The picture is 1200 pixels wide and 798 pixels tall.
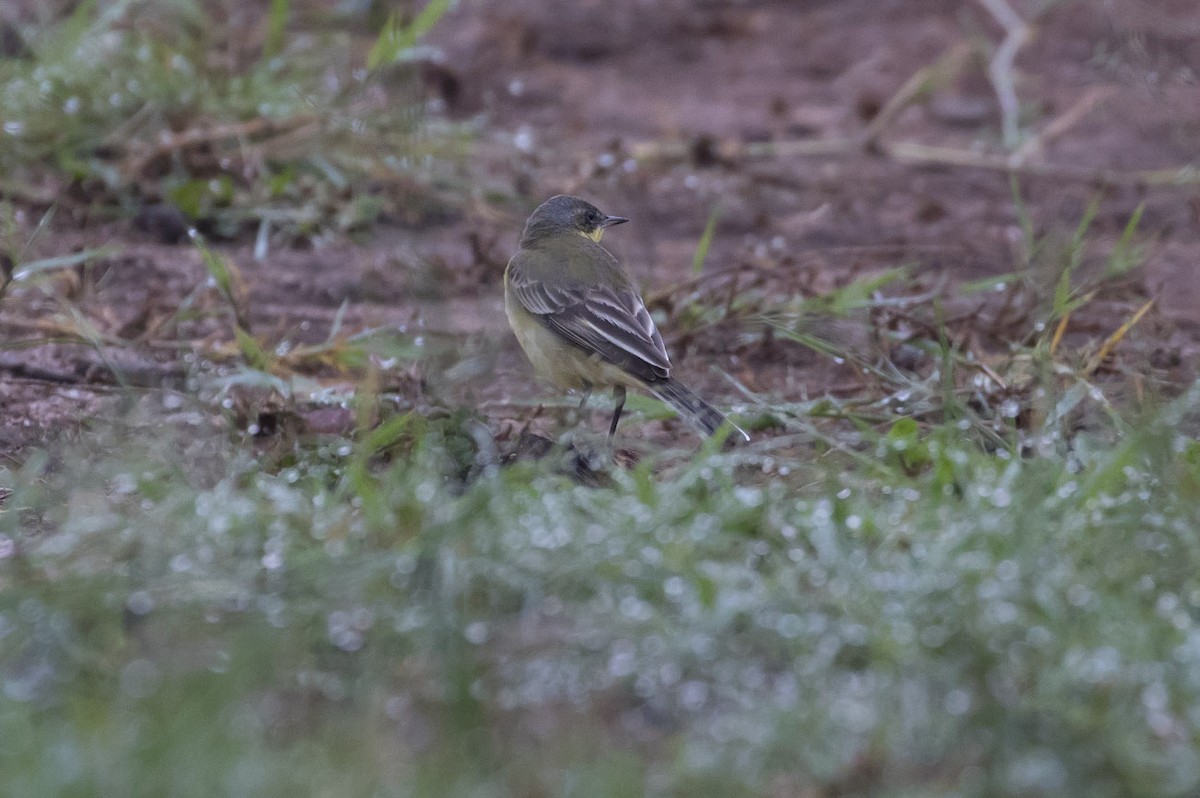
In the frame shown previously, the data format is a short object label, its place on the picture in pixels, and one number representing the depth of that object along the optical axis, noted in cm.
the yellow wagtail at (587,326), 948
